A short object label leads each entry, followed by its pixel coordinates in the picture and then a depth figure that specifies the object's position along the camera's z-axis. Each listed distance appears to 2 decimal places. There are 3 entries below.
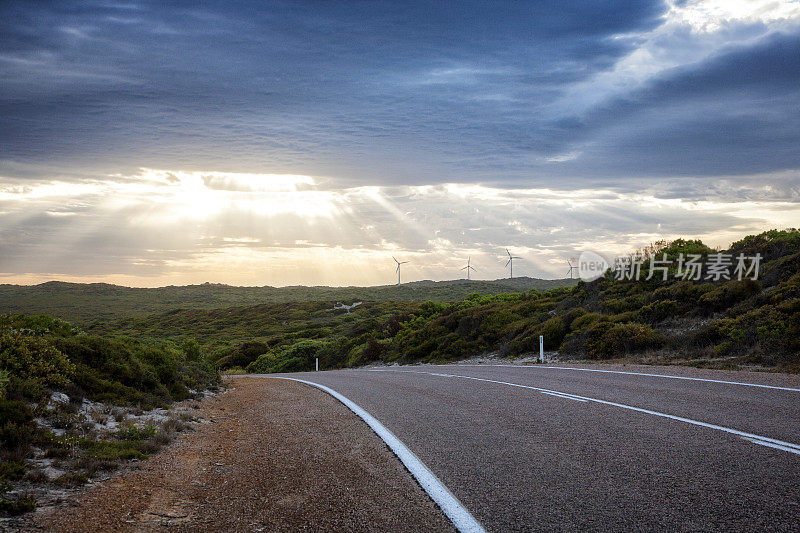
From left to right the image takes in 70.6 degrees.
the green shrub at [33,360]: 8.34
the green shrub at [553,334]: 24.02
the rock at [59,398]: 8.27
